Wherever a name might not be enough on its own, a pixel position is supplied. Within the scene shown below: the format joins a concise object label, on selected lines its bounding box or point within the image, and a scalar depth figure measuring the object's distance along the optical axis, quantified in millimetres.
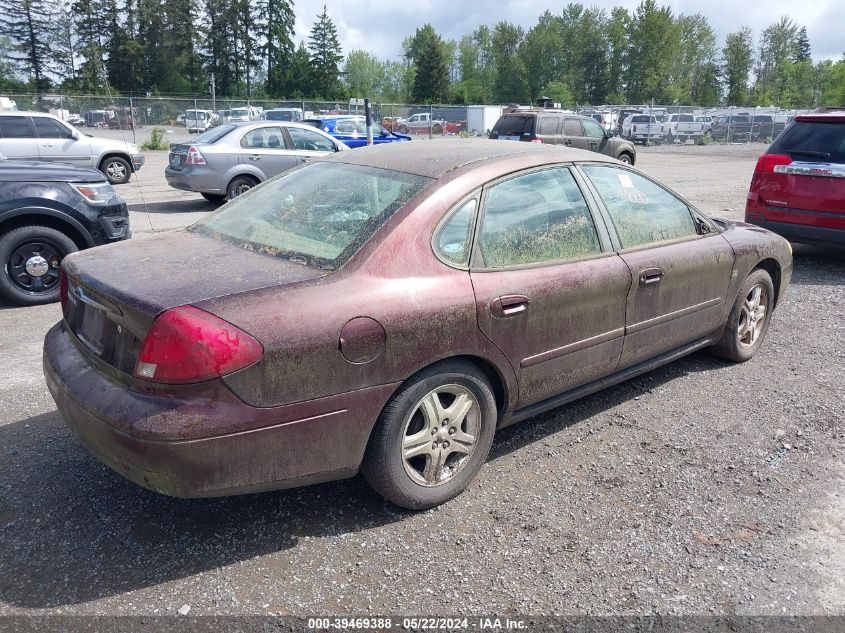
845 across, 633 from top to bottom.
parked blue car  19422
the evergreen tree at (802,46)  116819
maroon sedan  2518
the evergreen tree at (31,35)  73312
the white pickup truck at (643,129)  40531
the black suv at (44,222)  5996
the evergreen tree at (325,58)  88562
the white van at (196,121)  33375
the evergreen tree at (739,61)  98312
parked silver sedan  12070
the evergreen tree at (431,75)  89438
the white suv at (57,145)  14844
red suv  7301
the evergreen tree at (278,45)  88438
